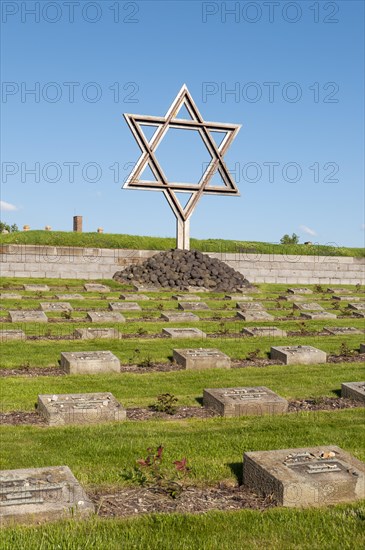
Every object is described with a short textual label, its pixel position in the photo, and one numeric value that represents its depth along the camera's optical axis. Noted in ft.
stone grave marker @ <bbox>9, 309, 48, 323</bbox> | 49.80
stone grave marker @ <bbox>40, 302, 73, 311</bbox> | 56.19
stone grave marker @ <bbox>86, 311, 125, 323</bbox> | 51.98
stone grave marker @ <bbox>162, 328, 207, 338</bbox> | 46.68
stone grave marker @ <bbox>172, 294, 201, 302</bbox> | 69.94
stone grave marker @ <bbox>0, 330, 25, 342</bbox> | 43.29
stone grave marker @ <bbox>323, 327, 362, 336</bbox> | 52.93
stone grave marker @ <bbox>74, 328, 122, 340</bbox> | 45.34
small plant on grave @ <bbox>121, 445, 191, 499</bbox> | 18.04
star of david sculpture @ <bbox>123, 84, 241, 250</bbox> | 77.61
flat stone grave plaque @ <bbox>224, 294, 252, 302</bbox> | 73.10
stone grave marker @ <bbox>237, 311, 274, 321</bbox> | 57.93
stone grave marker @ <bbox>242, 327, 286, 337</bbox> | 49.79
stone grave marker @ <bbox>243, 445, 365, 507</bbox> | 17.35
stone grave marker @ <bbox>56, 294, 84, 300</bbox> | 65.16
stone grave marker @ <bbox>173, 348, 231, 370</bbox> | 37.40
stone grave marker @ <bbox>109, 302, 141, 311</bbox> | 57.99
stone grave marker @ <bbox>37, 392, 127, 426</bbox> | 25.66
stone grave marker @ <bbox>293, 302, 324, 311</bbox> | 66.71
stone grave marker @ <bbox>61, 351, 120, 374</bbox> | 34.76
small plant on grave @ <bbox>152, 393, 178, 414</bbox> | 28.32
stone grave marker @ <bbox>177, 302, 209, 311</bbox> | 61.60
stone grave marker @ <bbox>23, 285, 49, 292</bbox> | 71.00
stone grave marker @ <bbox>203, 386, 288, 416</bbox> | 27.84
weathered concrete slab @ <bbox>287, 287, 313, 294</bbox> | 84.15
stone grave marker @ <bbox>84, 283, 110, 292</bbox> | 73.82
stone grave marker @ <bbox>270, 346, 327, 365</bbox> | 40.37
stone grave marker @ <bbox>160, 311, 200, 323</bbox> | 54.92
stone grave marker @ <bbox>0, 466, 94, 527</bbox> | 15.19
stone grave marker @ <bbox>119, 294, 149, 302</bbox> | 67.01
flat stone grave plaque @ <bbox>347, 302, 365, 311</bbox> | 69.04
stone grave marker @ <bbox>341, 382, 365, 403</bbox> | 31.27
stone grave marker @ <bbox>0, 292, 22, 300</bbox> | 63.02
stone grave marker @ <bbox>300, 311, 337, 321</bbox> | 61.16
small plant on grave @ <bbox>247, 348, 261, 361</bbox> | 41.55
